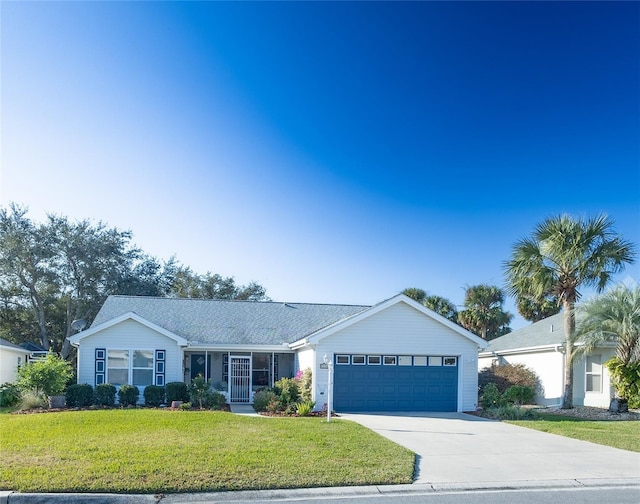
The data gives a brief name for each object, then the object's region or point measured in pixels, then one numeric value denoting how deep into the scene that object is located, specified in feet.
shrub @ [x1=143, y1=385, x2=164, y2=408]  66.74
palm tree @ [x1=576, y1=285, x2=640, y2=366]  62.44
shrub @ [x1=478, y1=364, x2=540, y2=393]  77.61
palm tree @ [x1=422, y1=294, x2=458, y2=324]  121.29
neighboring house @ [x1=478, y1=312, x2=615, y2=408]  71.20
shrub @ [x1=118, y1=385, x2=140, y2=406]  65.98
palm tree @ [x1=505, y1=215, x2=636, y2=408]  63.93
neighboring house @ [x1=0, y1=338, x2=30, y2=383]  80.43
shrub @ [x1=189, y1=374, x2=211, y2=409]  64.49
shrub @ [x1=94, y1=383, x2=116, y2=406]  65.31
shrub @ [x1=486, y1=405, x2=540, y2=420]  59.52
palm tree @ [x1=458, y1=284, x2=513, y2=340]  120.78
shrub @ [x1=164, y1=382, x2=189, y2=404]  67.10
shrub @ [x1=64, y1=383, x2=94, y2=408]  64.14
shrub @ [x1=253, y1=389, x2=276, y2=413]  63.00
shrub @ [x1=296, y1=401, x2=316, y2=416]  59.99
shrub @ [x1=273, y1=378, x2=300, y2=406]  63.16
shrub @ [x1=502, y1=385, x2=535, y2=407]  71.73
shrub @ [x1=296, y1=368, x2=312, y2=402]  65.86
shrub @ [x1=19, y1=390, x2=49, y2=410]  60.90
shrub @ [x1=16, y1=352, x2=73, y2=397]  61.93
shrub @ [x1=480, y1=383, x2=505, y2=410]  65.77
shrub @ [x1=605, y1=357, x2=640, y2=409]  61.05
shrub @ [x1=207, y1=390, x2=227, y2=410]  64.18
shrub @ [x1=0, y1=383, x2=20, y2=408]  66.74
